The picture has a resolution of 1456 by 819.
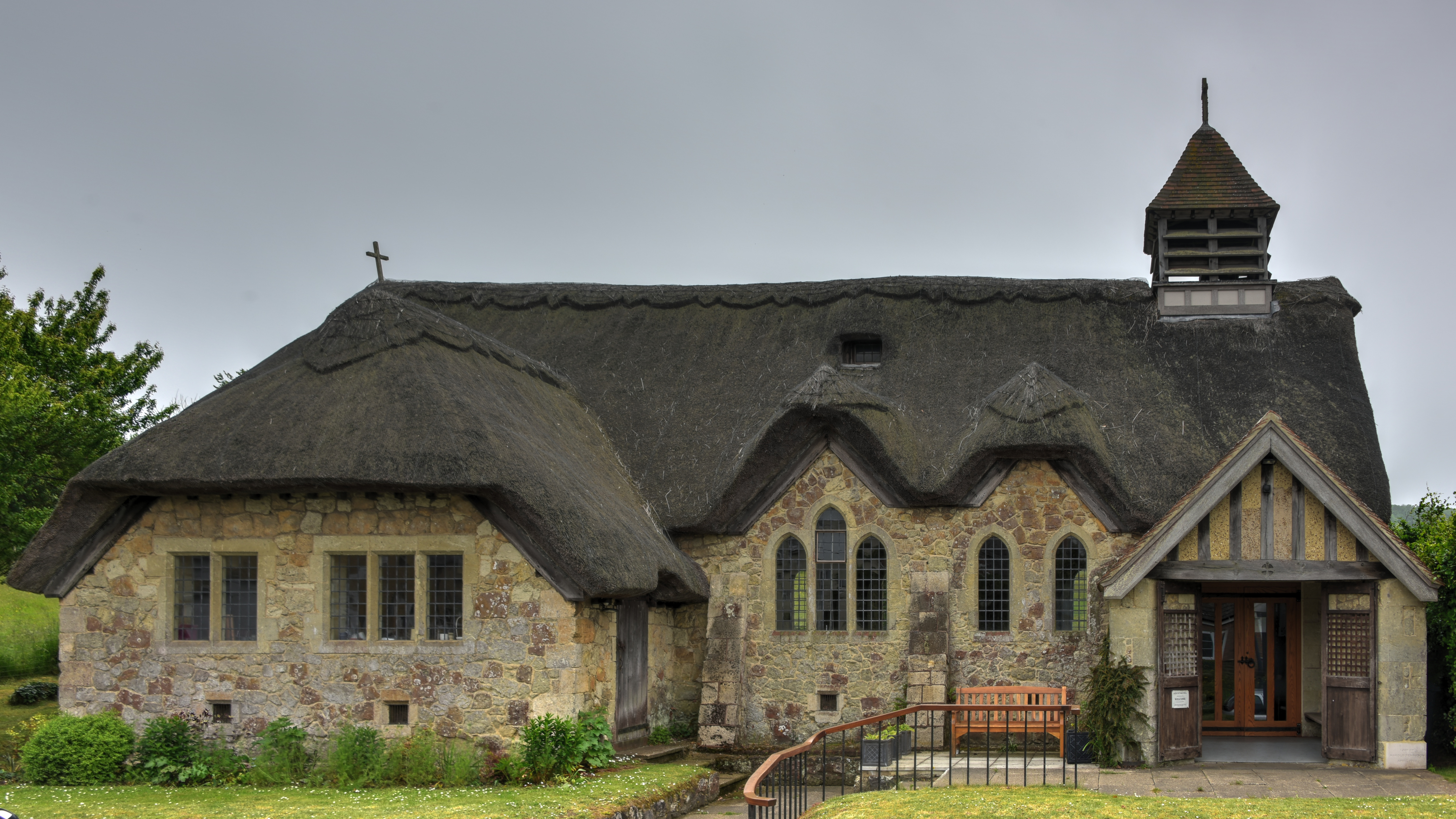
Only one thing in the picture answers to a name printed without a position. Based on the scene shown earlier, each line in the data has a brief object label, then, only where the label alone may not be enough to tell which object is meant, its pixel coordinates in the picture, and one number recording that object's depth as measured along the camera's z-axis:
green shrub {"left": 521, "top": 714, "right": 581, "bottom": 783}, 14.15
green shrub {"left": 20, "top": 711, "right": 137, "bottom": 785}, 14.50
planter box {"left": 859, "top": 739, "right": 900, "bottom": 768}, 14.95
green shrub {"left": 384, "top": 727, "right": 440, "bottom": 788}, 13.98
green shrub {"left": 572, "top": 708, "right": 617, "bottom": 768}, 14.51
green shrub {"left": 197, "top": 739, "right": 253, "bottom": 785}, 14.55
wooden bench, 16.66
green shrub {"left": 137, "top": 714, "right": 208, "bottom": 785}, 14.64
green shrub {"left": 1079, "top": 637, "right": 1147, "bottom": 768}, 15.46
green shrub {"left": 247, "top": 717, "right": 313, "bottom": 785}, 14.35
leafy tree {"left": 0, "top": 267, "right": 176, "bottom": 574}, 21.58
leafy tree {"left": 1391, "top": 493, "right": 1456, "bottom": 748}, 15.67
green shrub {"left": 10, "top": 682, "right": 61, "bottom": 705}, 21.62
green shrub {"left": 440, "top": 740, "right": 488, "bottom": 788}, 13.93
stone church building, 14.78
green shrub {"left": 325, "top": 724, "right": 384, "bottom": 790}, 14.04
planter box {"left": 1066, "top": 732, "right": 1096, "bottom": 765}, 15.68
